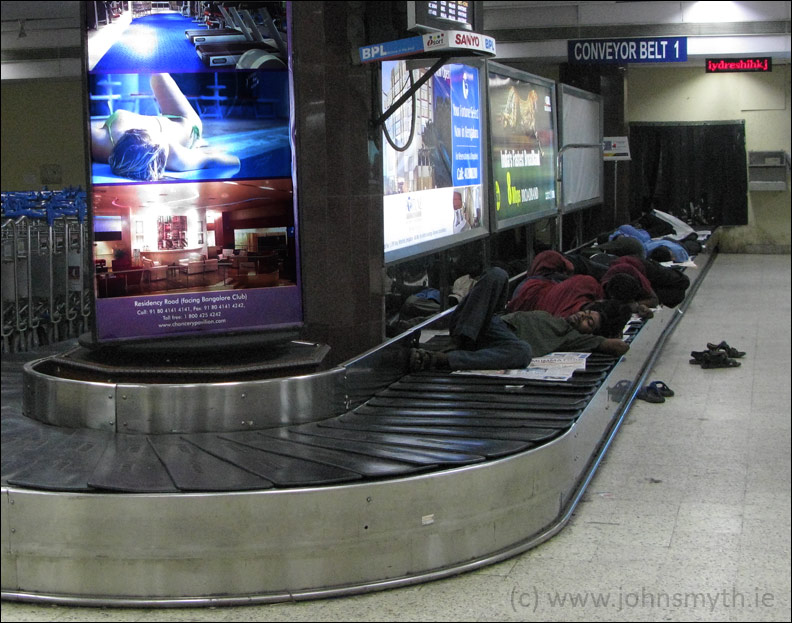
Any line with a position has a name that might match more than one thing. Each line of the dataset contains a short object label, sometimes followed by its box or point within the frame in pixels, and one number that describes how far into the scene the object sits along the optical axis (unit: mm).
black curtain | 16906
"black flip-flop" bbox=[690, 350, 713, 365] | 7223
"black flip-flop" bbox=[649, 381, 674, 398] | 6289
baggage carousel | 3084
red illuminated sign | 13297
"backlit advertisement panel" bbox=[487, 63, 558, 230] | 8398
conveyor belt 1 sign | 10633
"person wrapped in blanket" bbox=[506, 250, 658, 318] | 6422
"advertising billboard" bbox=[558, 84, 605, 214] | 12031
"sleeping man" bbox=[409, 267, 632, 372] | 5180
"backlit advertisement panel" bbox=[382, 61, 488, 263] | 5621
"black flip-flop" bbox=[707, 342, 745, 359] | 7348
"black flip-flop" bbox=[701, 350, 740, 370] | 7121
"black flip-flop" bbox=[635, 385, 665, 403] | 6160
